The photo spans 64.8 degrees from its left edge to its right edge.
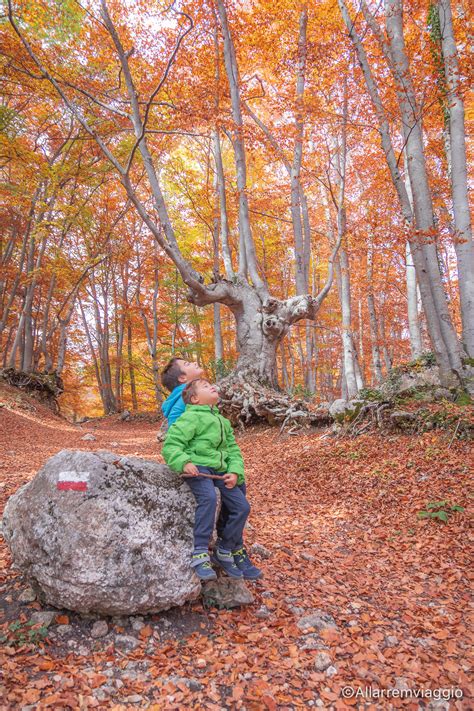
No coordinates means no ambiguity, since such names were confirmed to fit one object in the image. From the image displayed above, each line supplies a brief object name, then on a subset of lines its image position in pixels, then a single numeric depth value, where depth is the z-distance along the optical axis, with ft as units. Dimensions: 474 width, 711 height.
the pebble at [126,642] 7.06
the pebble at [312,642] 7.48
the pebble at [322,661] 6.98
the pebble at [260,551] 10.94
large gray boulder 7.23
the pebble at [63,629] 7.16
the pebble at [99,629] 7.22
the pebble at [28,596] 7.86
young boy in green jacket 8.20
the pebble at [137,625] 7.48
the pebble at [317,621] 8.08
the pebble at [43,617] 7.22
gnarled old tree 28.09
